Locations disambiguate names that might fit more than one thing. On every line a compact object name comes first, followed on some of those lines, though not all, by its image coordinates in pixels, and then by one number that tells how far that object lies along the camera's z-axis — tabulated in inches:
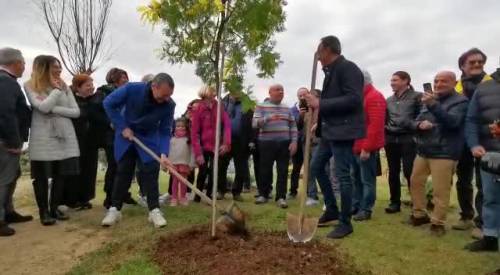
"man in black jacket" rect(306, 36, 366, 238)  188.7
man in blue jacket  217.2
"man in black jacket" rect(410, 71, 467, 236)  207.6
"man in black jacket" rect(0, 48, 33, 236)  201.8
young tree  205.6
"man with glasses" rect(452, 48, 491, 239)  212.8
